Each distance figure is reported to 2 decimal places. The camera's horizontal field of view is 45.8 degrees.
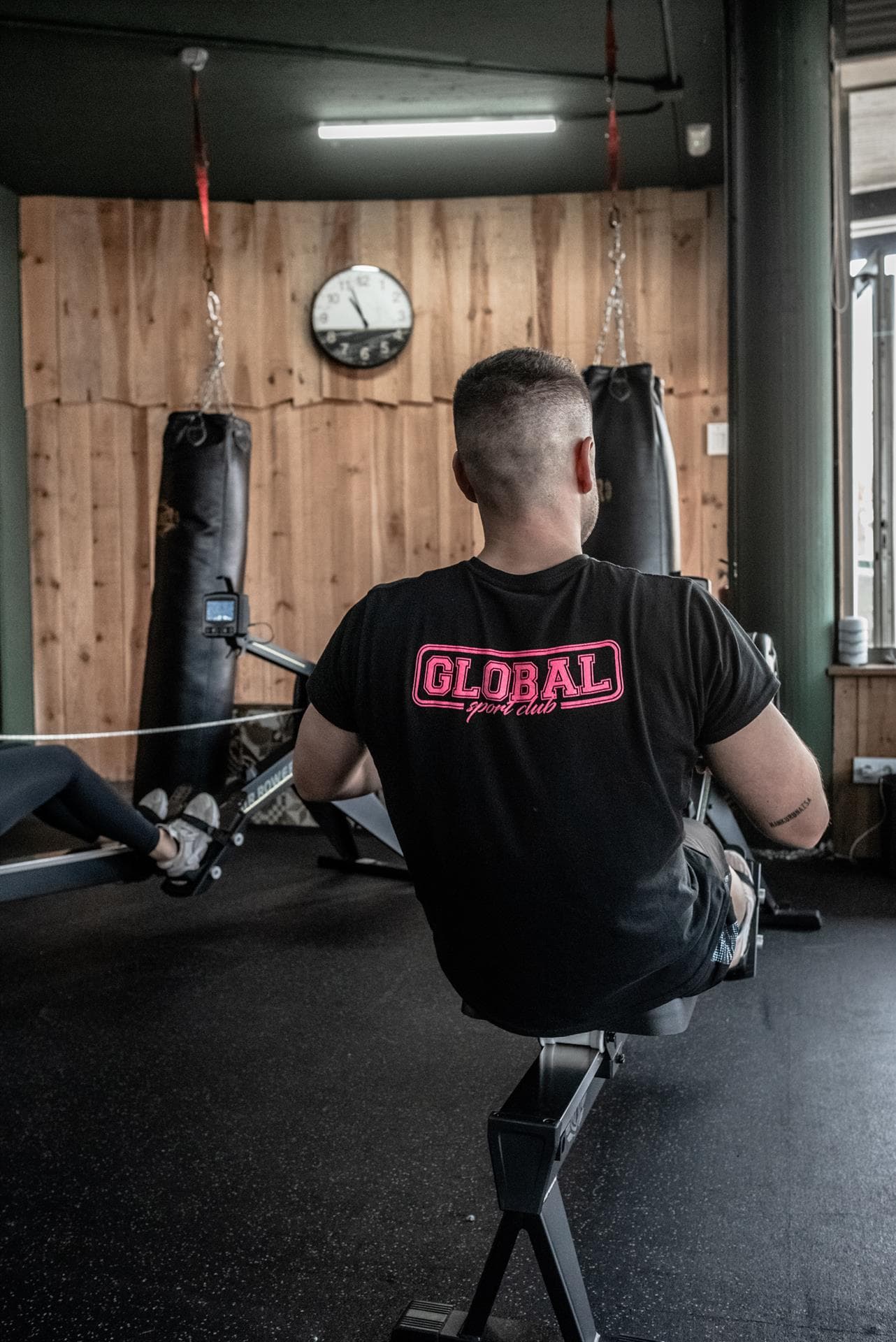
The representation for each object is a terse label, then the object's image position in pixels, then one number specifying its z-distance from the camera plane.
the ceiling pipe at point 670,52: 3.46
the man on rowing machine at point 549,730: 1.08
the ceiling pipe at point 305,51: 3.51
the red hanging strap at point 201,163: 3.64
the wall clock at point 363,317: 4.91
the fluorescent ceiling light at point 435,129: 4.16
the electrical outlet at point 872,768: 3.57
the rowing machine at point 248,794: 2.88
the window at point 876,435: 3.98
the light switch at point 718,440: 4.75
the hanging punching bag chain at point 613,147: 3.19
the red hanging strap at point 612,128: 3.19
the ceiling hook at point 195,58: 3.68
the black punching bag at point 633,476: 3.18
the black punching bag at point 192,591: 3.76
